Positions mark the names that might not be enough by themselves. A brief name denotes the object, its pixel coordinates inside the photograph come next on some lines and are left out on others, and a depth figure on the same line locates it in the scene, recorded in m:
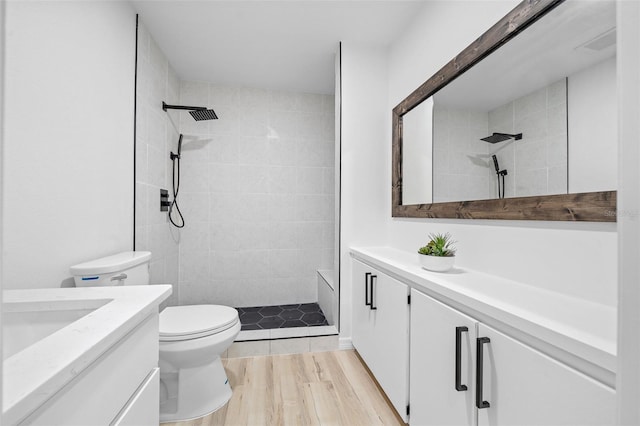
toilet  1.45
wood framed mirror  0.88
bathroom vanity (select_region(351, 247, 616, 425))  0.64
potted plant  1.30
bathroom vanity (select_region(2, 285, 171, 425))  0.41
